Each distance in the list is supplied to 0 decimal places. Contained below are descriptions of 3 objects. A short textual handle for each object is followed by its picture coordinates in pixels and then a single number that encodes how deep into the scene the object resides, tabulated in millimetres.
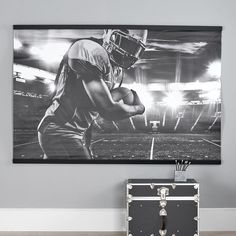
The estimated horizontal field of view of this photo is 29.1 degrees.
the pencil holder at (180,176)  4219
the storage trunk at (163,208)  4035
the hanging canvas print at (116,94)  4410
